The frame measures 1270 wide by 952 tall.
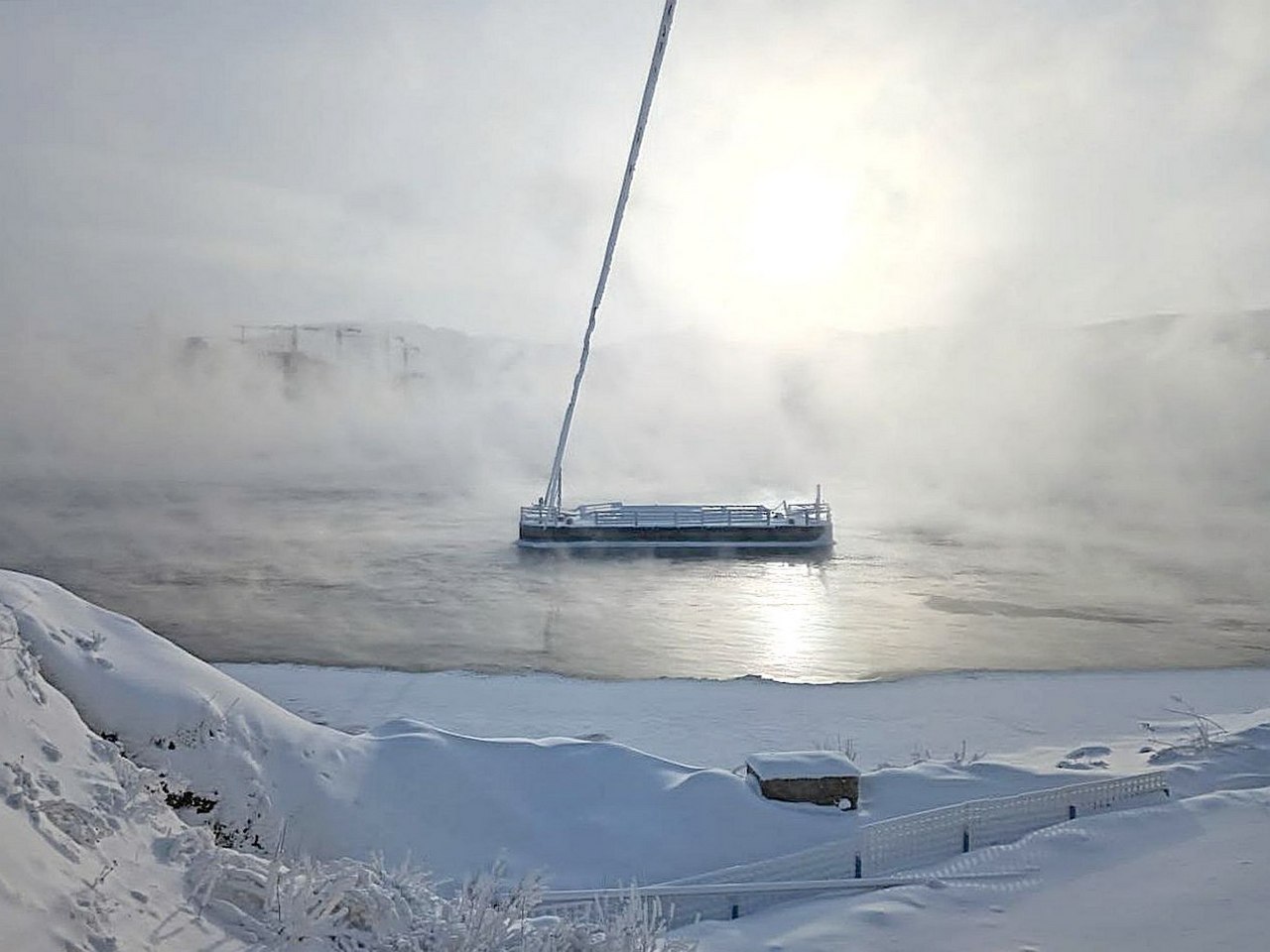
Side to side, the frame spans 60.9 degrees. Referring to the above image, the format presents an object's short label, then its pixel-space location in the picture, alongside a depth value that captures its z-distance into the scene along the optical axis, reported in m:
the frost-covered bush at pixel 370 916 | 4.86
